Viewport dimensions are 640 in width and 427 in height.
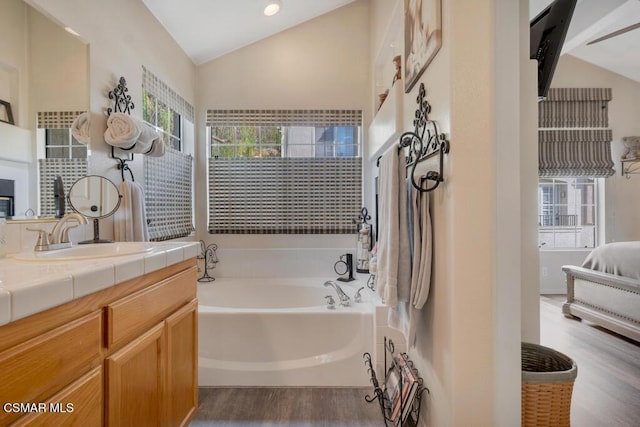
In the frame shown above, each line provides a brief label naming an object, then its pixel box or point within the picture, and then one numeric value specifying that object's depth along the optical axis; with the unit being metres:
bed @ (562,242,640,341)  2.61
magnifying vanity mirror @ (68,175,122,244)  1.59
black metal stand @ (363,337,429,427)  1.40
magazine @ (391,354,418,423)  1.39
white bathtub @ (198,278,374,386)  2.00
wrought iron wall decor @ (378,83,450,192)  1.21
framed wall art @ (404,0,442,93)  1.26
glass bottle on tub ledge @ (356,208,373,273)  2.93
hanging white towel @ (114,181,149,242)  1.86
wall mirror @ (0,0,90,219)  1.26
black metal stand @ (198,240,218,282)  3.09
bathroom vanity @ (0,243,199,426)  0.63
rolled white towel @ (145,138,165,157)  2.16
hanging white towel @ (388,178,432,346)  1.32
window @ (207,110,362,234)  3.16
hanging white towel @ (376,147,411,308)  1.36
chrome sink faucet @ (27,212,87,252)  1.24
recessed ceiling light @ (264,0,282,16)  2.54
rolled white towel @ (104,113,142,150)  1.77
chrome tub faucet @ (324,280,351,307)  2.24
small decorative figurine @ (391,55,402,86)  1.96
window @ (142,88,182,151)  2.35
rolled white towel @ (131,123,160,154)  1.92
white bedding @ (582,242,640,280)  2.71
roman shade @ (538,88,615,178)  4.15
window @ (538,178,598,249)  4.39
